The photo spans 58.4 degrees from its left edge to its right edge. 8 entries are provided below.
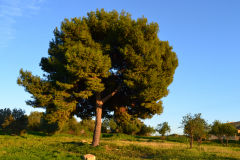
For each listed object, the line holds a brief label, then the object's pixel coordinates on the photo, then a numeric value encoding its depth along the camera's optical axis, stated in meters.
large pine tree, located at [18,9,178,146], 24.59
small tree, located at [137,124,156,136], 88.25
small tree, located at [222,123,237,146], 63.86
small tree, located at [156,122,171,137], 70.75
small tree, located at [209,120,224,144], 66.31
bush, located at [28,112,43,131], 74.92
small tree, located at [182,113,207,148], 36.66
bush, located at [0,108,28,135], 47.03
